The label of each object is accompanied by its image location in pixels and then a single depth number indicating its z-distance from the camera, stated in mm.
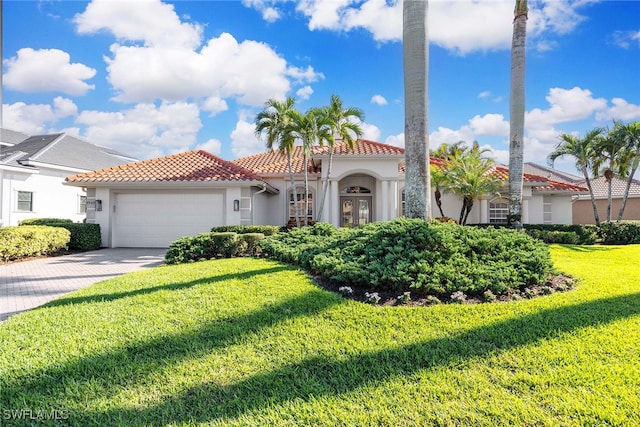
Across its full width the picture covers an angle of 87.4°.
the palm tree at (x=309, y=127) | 14977
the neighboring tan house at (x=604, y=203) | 28547
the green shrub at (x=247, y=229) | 13609
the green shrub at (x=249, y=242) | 11445
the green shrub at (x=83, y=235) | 14969
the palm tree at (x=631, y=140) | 18344
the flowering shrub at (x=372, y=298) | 5344
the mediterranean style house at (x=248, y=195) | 15617
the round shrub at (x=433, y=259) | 5625
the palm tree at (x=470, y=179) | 17562
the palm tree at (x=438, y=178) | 17812
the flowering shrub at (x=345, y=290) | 5750
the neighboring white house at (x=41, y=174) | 19547
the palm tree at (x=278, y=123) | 15219
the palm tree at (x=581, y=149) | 19422
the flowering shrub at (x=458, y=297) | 5289
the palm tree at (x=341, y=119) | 15516
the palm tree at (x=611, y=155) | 18967
